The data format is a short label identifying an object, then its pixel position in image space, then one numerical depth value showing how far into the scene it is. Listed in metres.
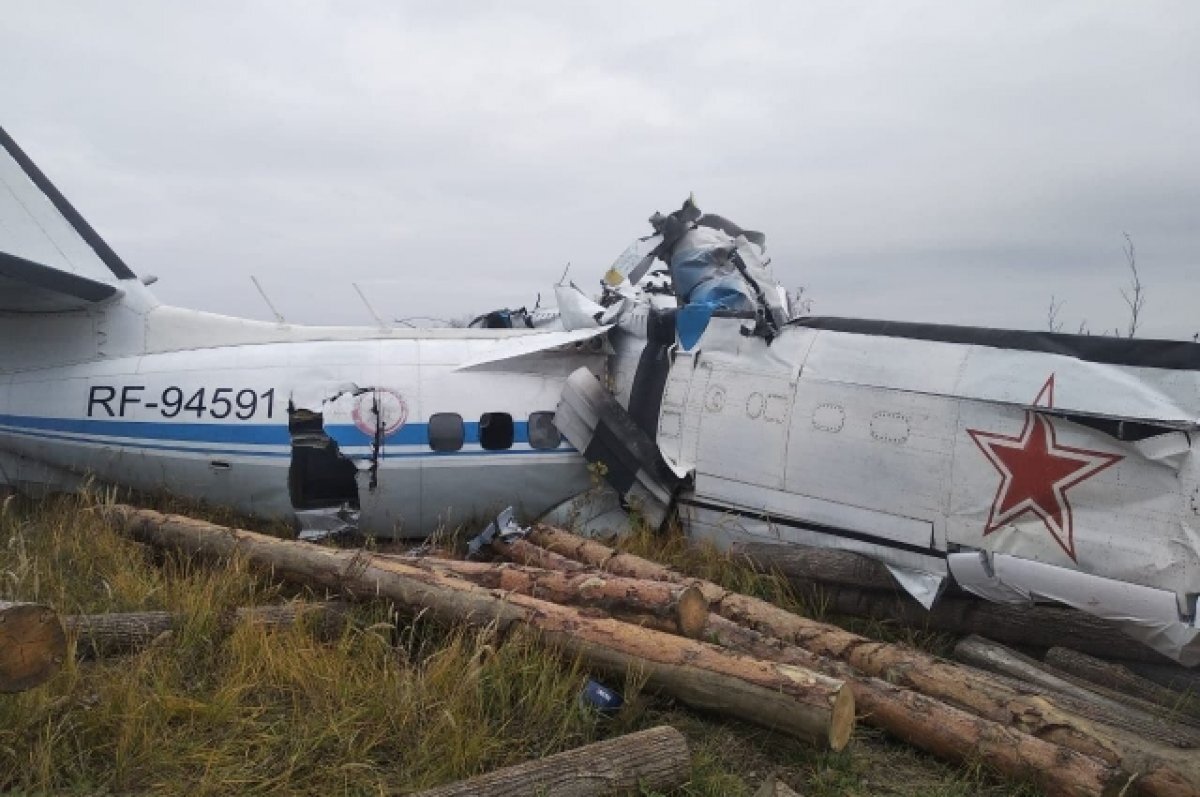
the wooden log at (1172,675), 5.84
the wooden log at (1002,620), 6.20
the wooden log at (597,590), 5.27
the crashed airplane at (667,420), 5.88
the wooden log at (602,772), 3.88
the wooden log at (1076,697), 5.04
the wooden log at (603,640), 4.45
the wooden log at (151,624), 5.46
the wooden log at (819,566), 6.81
